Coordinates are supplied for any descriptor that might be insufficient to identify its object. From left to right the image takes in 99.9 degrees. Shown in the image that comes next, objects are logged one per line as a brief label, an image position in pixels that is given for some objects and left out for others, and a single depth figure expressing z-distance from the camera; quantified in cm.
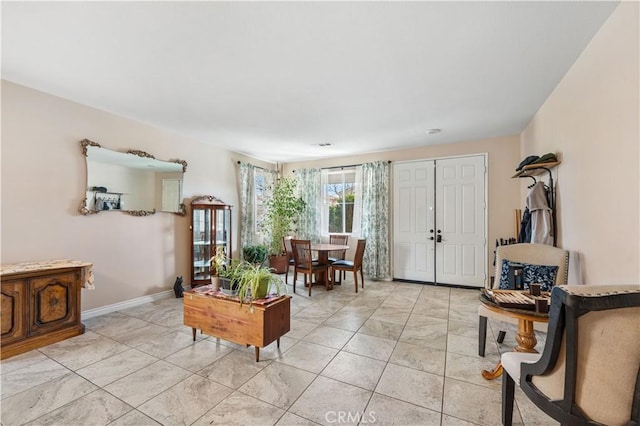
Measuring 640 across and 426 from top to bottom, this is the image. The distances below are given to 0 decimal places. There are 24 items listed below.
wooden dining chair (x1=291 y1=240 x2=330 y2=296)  446
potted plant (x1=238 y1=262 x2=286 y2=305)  246
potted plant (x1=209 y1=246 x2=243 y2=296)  264
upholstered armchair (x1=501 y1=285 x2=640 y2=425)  103
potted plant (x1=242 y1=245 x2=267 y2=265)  546
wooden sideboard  242
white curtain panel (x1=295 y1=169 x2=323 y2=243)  618
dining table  472
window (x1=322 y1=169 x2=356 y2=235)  595
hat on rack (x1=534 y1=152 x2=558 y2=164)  274
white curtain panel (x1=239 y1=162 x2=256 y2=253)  561
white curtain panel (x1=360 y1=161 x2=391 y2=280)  543
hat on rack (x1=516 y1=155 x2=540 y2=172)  306
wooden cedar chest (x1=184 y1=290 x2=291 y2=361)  235
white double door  476
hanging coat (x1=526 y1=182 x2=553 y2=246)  287
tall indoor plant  589
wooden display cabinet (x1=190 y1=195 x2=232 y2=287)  451
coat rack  284
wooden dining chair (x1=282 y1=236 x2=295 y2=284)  486
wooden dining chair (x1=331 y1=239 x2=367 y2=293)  463
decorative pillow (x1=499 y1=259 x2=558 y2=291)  229
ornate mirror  335
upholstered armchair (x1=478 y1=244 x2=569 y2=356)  242
